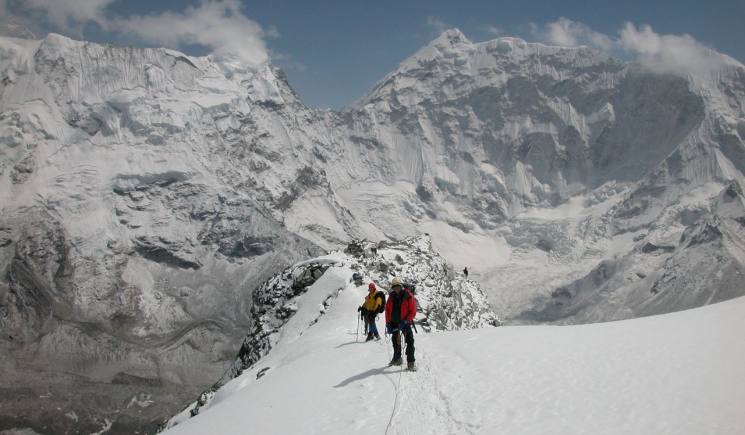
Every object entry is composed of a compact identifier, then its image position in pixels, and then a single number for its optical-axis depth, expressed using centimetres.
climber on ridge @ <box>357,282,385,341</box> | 3469
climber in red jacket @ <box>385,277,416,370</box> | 2481
